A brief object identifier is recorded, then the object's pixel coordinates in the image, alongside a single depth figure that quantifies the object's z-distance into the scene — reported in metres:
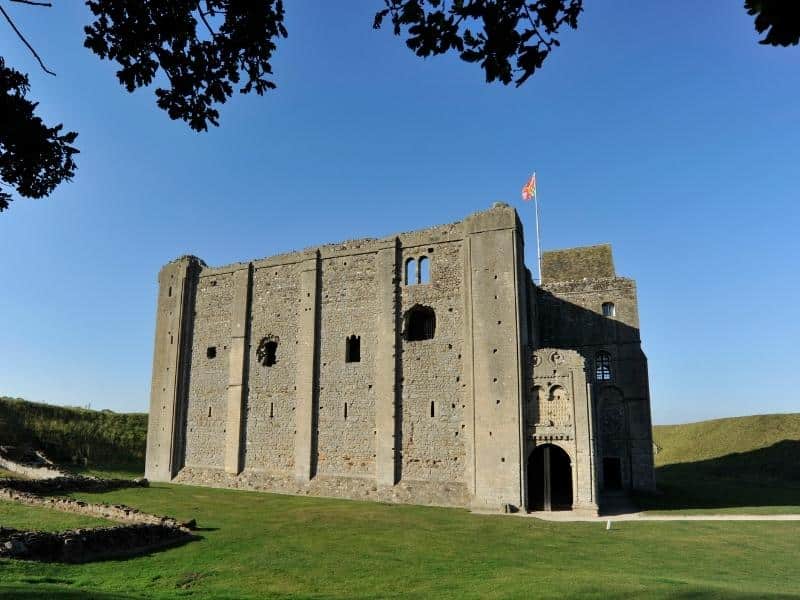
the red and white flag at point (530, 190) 33.91
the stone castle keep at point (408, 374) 22.48
